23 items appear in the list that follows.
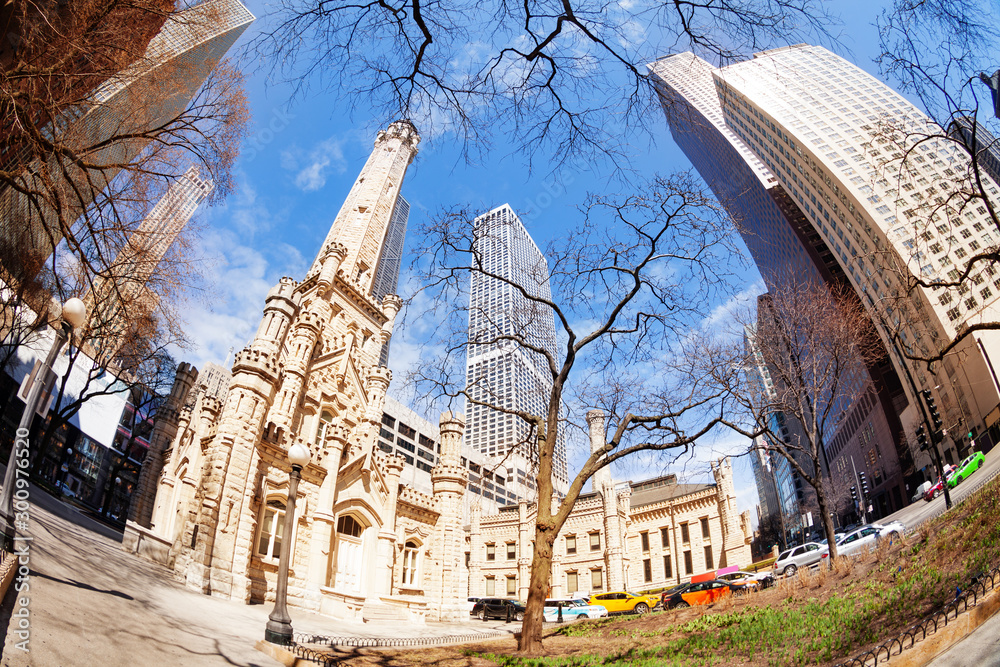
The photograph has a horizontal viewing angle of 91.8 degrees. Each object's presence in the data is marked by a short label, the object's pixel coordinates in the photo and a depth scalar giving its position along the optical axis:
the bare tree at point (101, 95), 6.16
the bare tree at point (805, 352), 17.16
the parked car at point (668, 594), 21.65
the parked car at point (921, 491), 43.22
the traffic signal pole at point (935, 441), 23.32
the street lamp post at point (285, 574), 9.54
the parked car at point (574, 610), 25.62
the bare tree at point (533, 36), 6.25
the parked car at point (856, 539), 22.59
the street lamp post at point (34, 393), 6.60
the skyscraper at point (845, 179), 44.81
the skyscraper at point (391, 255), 182.56
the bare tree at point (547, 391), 9.96
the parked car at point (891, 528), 21.21
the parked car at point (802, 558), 24.03
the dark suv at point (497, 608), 28.17
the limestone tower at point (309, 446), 16.59
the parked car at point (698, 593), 20.55
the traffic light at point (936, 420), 27.46
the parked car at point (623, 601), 26.52
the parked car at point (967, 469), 32.75
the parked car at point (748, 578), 22.12
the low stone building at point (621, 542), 39.25
